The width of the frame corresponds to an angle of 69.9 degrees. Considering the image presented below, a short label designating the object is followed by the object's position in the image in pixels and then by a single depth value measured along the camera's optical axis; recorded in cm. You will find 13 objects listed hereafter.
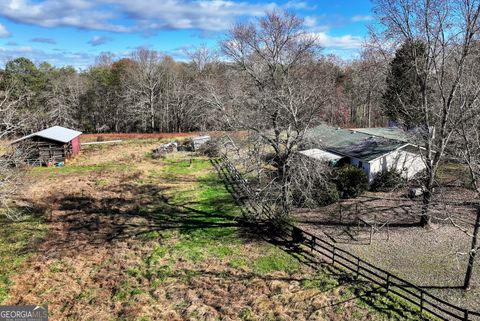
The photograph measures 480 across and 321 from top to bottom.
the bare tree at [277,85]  1978
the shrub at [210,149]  3738
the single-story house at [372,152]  2583
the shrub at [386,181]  2483
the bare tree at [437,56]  1532
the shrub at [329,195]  2270
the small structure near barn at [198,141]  4216
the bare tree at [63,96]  5266
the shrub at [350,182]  2350
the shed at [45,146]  3441
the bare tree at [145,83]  5656
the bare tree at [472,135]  1212
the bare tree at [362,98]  5085
